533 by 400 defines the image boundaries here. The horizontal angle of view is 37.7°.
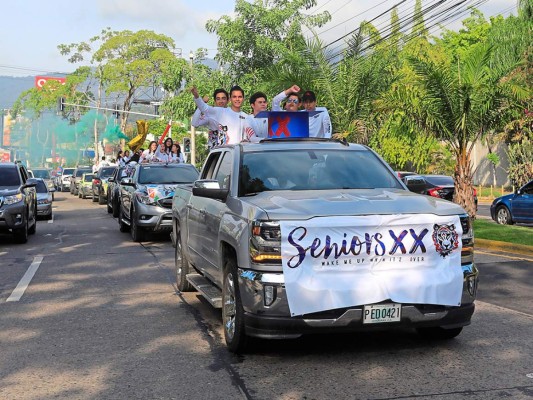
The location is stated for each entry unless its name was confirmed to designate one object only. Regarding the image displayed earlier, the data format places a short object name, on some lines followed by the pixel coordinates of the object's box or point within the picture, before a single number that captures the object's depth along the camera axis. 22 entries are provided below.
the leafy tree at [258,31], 32.78
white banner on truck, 5.84
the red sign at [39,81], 91.89
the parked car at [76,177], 46.25
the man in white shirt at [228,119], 11.51
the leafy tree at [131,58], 65.38
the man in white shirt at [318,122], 11.34
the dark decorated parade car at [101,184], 33.22
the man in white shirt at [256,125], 11.53
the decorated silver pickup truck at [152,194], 16.17
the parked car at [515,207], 20.62
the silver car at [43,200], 23.73
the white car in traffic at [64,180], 57.57
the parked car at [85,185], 39.72
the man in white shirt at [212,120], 11.68
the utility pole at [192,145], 42.30
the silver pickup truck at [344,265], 5.86
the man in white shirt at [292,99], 11.08
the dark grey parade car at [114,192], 21.61
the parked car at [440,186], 24.58
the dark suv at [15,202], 15.80
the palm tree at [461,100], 17.70
